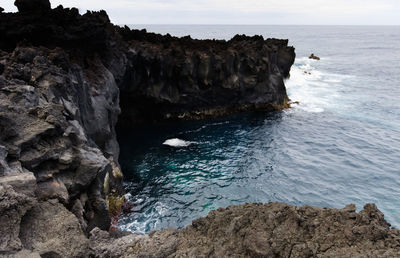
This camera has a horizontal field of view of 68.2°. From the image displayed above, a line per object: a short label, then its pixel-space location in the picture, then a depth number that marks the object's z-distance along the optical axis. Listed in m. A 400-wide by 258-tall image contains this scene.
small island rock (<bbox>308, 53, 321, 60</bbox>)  141.46
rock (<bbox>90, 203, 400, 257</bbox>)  9.94
